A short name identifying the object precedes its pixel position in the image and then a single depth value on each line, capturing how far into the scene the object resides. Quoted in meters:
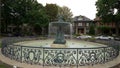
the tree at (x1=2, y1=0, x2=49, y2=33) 18.28
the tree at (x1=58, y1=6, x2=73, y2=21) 29.41
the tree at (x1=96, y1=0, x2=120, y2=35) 17.77
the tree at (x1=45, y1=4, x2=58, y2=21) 25.90
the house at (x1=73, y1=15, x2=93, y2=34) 30.09
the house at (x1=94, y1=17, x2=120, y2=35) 24.90
